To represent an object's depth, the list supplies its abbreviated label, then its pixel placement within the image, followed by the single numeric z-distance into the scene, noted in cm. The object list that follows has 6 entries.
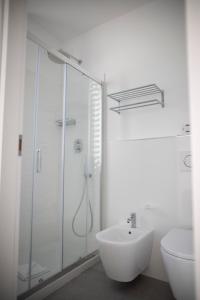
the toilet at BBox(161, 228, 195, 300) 127
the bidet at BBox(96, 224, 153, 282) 157
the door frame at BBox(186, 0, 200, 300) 54
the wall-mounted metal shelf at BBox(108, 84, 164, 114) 212
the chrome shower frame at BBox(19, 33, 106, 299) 188
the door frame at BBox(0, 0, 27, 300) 76
